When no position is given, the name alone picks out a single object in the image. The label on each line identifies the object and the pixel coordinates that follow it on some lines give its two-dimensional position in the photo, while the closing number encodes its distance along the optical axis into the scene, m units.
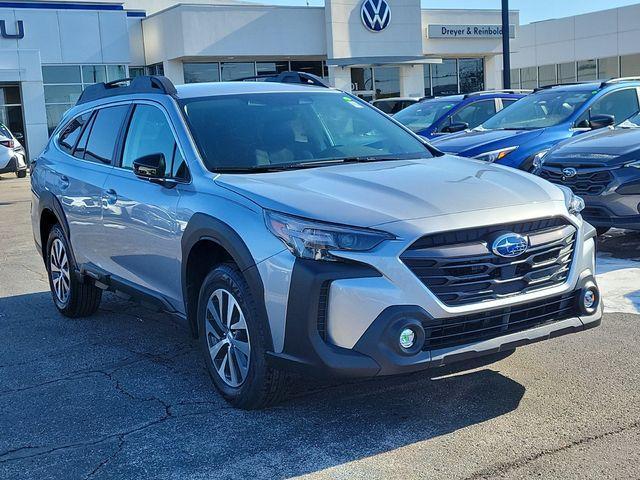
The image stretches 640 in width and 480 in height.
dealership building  32.28
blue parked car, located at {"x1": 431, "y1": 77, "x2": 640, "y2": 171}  10.08
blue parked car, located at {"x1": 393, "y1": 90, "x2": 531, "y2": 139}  13.27
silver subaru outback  3.77
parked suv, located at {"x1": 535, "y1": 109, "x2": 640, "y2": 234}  7.77
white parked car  20.34
